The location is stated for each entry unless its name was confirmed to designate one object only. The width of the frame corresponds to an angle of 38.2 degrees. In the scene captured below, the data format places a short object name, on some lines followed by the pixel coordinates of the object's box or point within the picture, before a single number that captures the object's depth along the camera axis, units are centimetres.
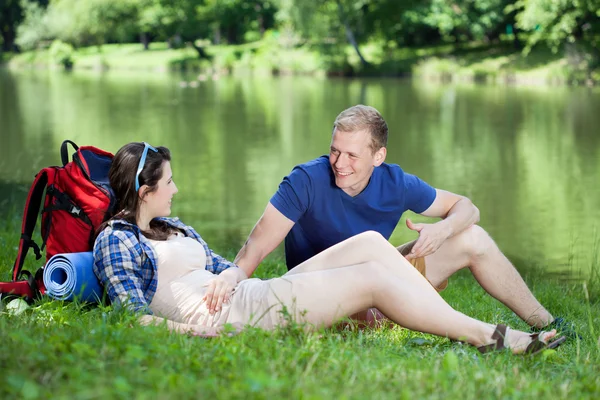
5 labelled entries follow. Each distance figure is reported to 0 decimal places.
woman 342
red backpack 383
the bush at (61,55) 4831
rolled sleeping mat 359
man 395
